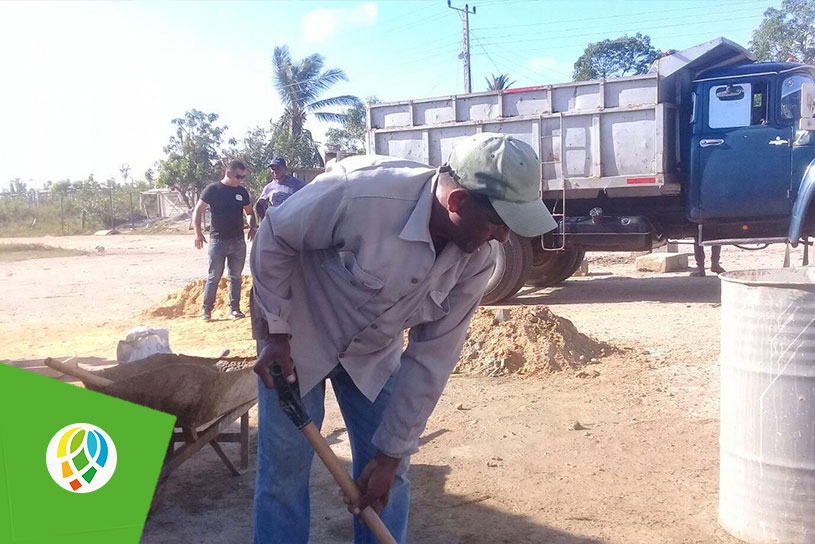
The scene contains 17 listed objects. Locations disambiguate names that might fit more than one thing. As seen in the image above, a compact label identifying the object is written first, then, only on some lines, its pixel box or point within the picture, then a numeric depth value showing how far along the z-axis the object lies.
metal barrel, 3.07
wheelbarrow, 3.24
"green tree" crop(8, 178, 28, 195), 61.29
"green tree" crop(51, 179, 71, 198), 41.25
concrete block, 12.35
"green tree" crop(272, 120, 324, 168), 30.45
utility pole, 27.64
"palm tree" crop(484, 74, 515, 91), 31.04
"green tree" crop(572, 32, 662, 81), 43.13
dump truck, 8.66
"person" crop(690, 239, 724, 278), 9.88
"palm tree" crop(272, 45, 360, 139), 31.09
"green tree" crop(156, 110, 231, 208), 32.91
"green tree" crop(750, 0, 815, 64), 31.21
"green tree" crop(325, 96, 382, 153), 33.22
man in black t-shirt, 8.74
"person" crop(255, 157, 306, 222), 9.09
